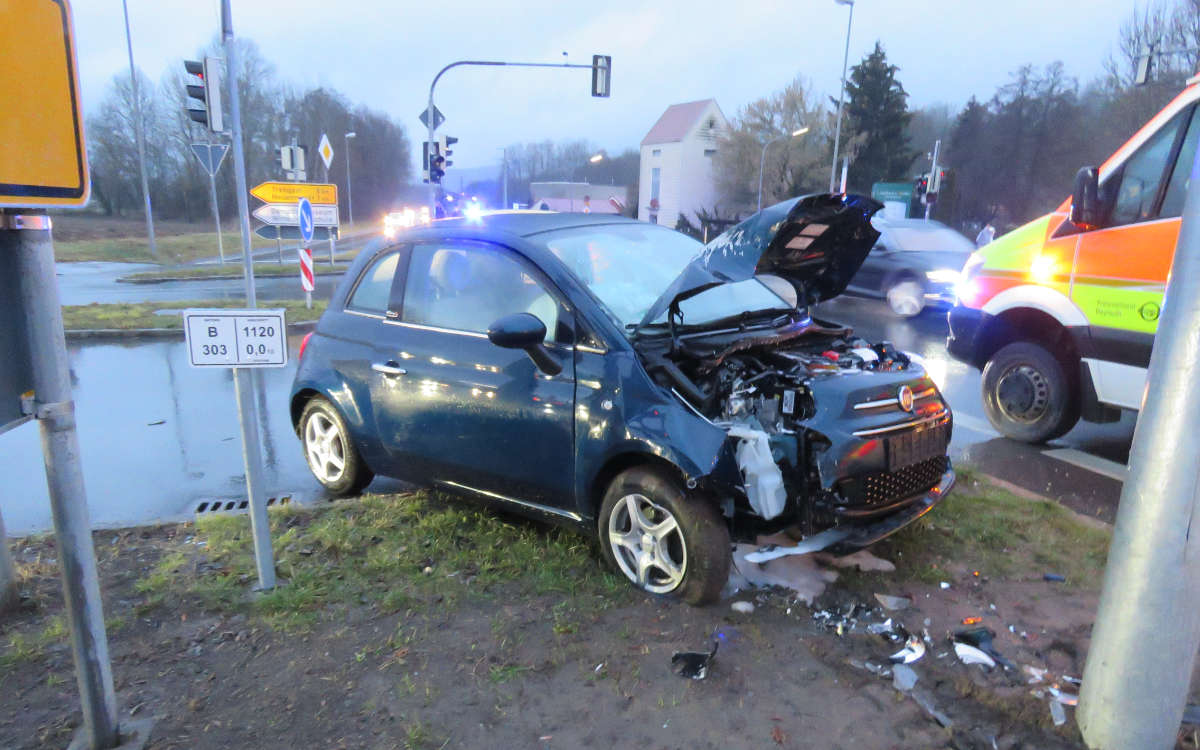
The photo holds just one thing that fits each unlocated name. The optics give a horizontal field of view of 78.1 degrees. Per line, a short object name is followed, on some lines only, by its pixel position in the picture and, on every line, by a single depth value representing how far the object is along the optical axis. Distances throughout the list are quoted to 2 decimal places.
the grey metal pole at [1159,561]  2.23
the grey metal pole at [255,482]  3.44
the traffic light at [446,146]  22.78
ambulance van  5.00
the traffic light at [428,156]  21.42
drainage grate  5.13
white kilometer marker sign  3.19
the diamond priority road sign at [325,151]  15.74
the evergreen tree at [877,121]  52.66
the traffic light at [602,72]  21.22
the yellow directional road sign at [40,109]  1.90
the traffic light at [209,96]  8.41
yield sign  13.37
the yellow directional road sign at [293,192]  13.55
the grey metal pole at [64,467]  2.14
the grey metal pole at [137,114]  27.86
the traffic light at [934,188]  26.69
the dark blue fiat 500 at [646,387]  3.31
